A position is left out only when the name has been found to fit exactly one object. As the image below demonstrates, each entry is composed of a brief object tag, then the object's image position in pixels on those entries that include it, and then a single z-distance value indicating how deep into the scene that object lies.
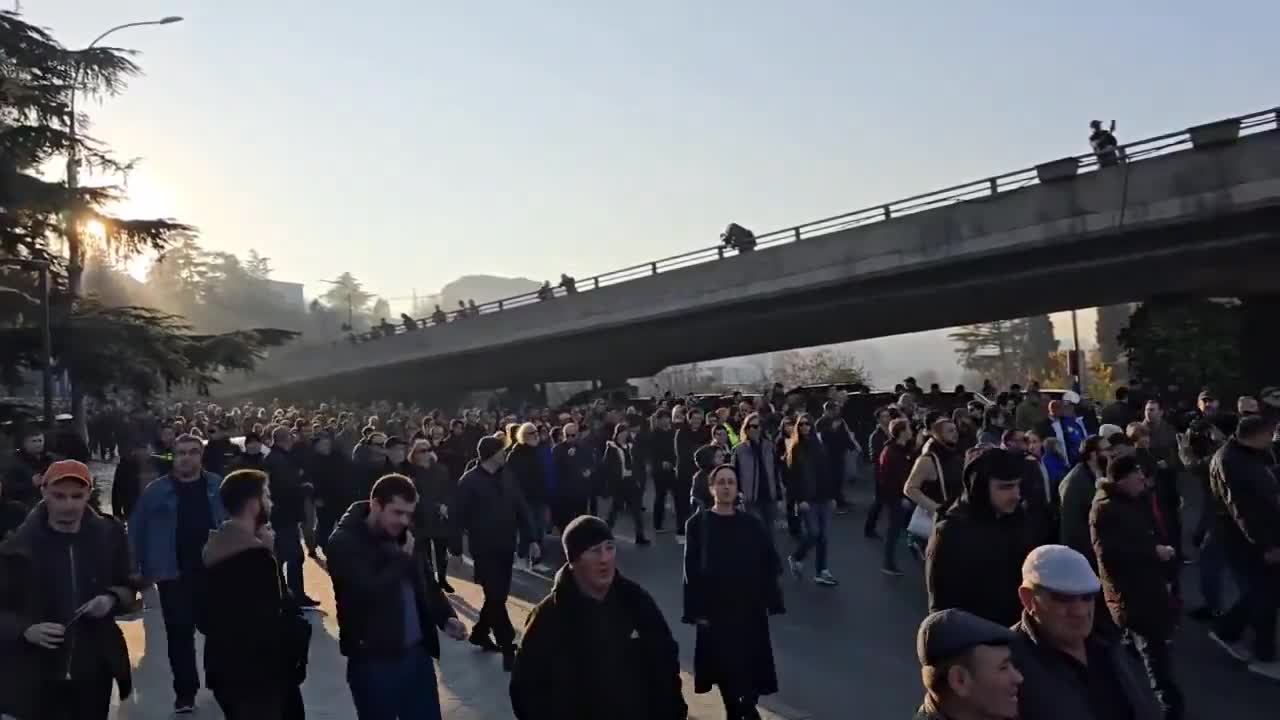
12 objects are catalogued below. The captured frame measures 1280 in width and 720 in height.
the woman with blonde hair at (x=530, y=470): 11.93
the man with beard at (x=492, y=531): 8.12
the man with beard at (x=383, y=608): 4.59
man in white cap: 2.97
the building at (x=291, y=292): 175.02
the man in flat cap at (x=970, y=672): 2.60
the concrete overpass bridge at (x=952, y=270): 20.89
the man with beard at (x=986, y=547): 4.60
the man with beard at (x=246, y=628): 4.37
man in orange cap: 4.77
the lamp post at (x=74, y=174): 22.00
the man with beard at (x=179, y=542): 7.09
